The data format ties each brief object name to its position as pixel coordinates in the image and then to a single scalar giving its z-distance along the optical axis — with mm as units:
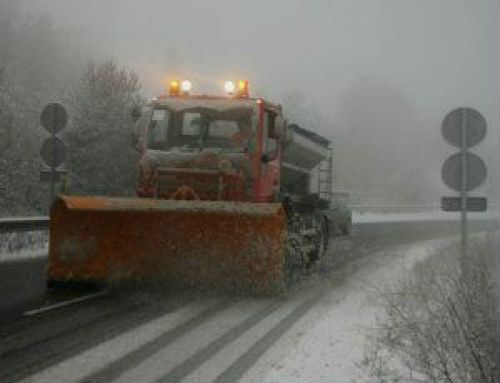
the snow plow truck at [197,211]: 9117
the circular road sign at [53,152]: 13508
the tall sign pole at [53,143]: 13531
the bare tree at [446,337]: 5238
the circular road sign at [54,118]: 13883
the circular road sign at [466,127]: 8969
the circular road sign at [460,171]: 8789
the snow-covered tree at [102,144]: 23719
